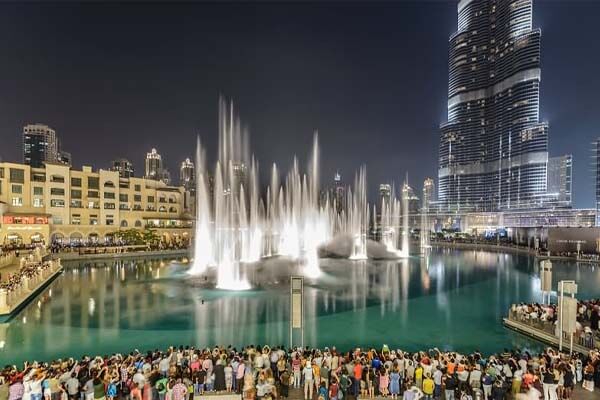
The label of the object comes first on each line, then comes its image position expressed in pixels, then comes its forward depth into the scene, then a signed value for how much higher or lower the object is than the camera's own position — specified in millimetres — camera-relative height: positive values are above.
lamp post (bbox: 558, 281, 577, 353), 12663 -4231
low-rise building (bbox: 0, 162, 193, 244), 52812 -1302
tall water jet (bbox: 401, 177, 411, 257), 55325 -9157
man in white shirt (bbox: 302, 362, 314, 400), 9445 -5149
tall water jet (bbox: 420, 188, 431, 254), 65125 -10260
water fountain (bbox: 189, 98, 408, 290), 36238 -6217
